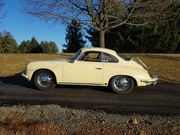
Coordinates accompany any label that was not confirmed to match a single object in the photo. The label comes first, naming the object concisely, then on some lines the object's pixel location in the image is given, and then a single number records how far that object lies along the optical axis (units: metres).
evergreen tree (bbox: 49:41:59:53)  66.80
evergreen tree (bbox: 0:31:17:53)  53.50
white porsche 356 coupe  4.38
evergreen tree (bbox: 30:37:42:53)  59.09
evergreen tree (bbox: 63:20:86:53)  47.88
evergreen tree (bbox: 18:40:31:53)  58.00
